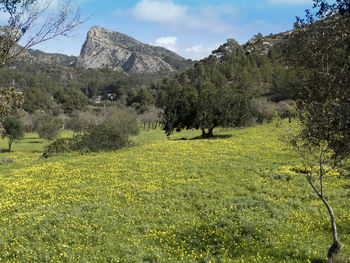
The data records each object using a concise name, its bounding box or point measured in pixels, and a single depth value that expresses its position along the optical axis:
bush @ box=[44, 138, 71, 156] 34.72
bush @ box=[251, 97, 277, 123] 64.91
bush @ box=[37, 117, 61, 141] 55.78
